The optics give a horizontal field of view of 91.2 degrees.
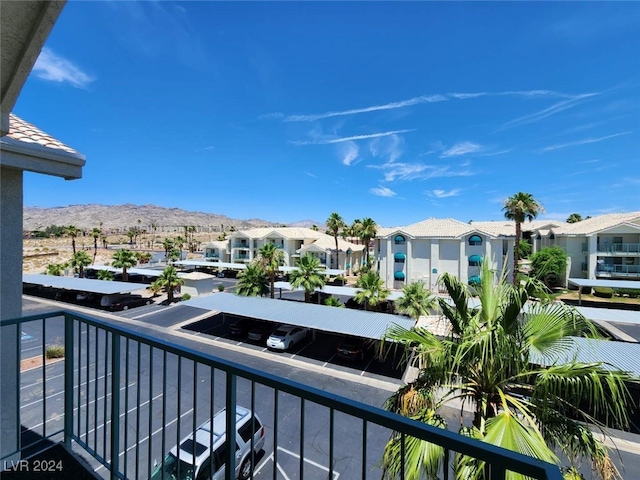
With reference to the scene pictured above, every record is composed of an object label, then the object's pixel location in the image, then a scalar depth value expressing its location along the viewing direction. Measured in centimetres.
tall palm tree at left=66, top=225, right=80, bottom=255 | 4993
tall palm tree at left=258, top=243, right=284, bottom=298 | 2568
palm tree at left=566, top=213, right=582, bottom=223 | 5740
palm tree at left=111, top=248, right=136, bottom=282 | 3666
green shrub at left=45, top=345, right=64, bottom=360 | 1664
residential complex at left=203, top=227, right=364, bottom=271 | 4772
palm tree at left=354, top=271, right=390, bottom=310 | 2192
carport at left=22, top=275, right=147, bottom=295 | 2766
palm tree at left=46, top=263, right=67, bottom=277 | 3797
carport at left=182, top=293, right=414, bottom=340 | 1685
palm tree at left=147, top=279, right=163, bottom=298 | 3022
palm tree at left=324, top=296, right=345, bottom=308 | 2639
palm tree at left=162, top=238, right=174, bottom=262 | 5562
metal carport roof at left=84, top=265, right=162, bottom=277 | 3838
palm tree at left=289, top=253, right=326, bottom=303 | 2408
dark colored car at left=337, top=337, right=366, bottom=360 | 1694
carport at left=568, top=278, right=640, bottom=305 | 2598
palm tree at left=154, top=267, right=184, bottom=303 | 2997
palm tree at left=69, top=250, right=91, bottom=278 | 3847
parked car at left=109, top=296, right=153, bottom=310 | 2775
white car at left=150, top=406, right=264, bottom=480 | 705
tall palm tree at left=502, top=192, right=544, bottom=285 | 2928
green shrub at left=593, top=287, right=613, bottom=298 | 3148
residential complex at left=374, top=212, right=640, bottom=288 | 3316
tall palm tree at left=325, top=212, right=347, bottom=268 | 4381
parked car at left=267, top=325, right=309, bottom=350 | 1836
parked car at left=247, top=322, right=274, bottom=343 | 1988
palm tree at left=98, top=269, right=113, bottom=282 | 3441
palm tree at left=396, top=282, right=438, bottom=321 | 1920
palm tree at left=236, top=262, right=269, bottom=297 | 2461
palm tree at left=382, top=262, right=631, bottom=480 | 403
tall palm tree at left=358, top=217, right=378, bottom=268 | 4256
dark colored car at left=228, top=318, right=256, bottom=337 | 2081
